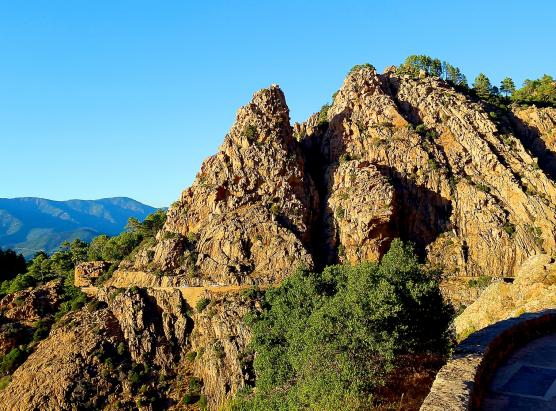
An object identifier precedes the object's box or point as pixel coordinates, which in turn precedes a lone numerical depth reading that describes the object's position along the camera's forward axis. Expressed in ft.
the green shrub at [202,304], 171.63
